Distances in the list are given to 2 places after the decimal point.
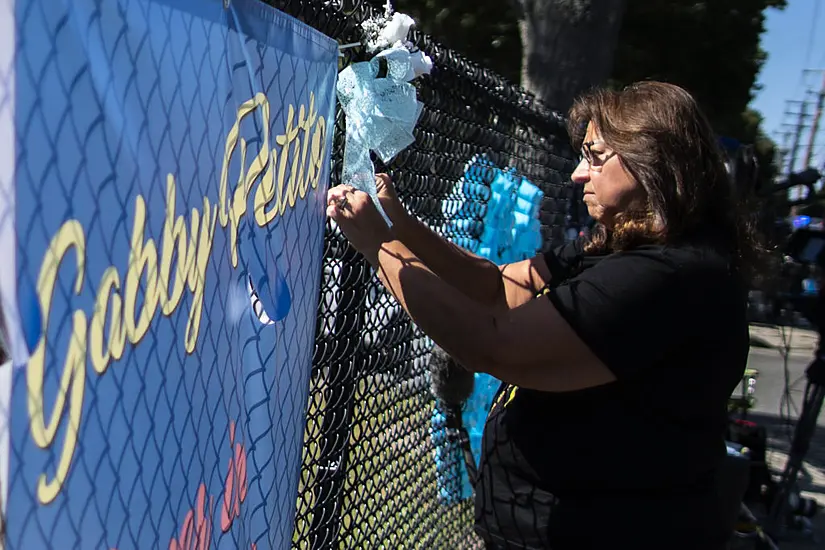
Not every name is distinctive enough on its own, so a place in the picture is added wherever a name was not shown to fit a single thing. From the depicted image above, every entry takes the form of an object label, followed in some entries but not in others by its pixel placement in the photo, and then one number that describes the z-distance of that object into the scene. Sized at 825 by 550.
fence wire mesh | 2.18
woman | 2.84
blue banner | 2.13
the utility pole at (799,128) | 47.33
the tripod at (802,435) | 5.70
